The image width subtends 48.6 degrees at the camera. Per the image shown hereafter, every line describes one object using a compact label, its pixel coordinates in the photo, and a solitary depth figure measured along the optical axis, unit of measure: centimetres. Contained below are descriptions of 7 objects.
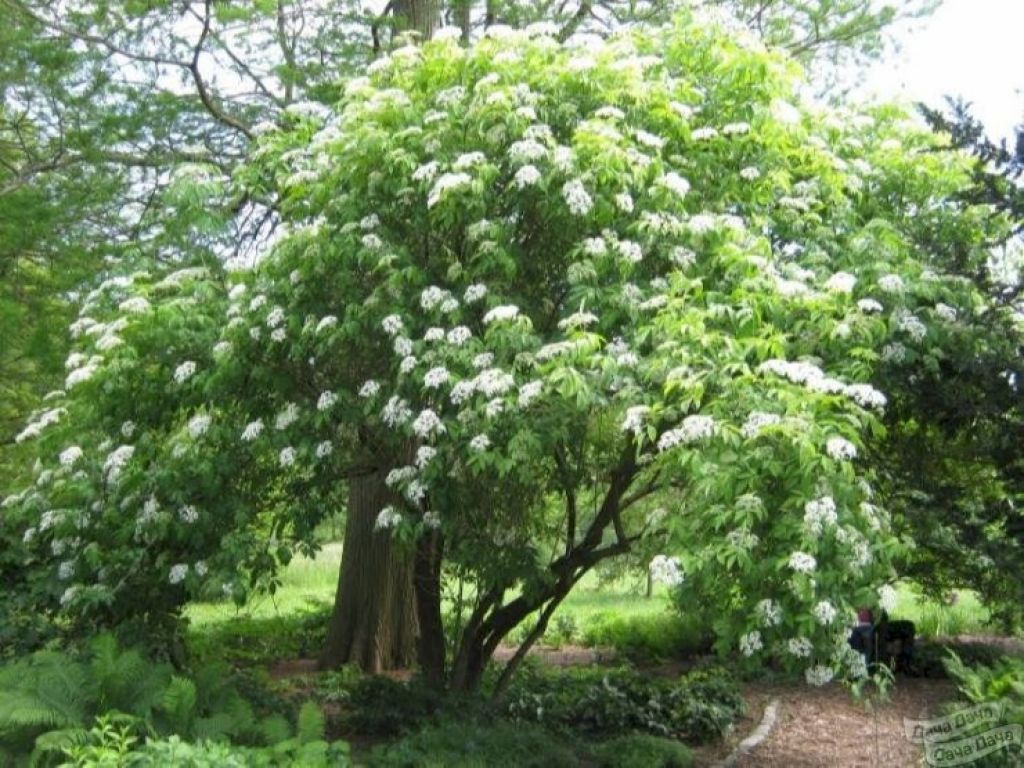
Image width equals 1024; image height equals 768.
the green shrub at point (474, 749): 648
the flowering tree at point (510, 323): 561
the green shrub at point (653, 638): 1267
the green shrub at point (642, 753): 719
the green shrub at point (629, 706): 867
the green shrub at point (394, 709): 792
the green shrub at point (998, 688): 667
